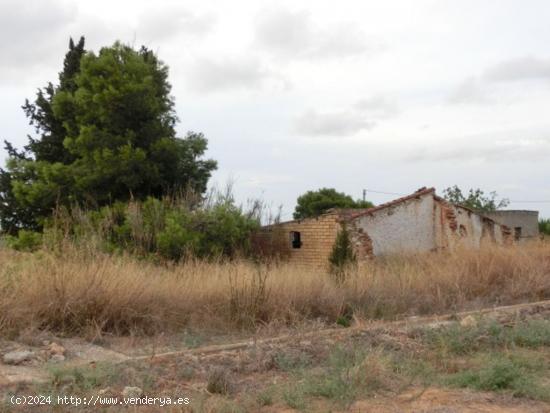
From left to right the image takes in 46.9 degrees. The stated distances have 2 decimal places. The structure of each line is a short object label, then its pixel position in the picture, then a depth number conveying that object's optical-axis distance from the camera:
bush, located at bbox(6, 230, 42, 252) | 18.99
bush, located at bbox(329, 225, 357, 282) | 17.88
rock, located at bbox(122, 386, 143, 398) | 5.30
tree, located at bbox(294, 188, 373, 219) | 34.34
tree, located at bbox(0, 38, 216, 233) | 19.03
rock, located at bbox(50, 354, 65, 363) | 6.75
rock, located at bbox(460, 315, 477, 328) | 8.82
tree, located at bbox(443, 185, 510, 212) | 38.97
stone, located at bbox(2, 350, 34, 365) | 6.52
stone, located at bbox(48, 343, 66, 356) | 7.04
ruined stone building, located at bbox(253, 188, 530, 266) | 19.00
